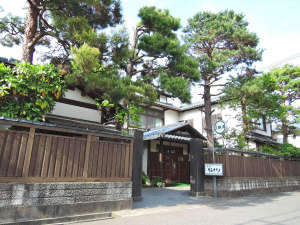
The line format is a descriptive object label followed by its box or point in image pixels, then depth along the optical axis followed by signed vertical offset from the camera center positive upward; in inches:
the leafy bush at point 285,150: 606.3 +52.2
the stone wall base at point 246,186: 400.8 -40.0
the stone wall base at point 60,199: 193.2 -39.5
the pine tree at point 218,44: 523.2 +320.3
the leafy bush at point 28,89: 248.8 +87.3
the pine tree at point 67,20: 264.5 +202.3
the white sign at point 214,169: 379.6 -5.6
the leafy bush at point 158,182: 550.3 -46.5
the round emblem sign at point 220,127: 410.7 +76.6
